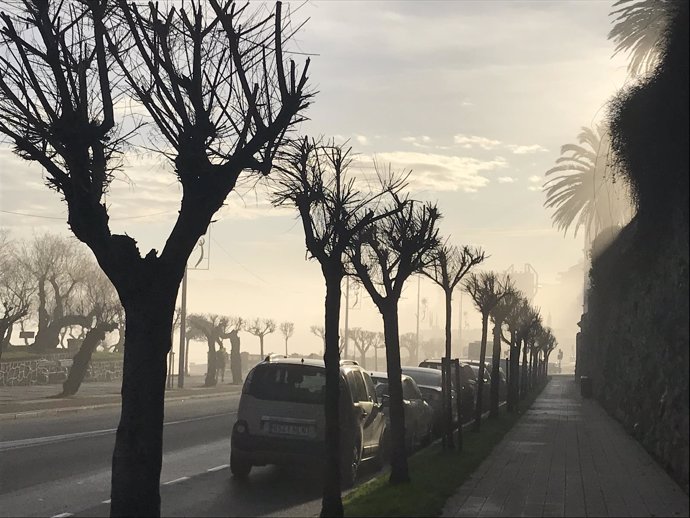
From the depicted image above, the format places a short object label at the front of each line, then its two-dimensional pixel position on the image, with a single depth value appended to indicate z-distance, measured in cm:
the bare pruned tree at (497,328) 2806
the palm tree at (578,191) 5294
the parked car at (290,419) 1362
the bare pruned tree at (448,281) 1766
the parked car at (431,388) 2284
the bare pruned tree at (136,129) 880
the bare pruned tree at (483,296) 2702
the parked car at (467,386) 2967
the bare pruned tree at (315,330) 13738
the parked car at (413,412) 1886
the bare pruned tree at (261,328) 9556
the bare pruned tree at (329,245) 1043
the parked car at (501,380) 3647
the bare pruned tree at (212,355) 5309
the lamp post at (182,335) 5006
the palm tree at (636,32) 3534
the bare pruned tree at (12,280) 7100
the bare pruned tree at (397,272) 1311
